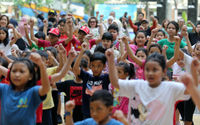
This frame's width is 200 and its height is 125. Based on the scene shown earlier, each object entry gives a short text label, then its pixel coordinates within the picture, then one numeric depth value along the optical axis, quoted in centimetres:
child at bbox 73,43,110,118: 493
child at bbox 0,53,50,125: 372
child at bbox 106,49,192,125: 371
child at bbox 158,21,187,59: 682
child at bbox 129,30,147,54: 705
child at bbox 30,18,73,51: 761
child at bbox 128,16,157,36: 1005
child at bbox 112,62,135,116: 496
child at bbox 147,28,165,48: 781
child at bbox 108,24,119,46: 761
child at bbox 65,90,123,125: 338
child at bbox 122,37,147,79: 540
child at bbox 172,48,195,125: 563
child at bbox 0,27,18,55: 755
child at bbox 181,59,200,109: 301
